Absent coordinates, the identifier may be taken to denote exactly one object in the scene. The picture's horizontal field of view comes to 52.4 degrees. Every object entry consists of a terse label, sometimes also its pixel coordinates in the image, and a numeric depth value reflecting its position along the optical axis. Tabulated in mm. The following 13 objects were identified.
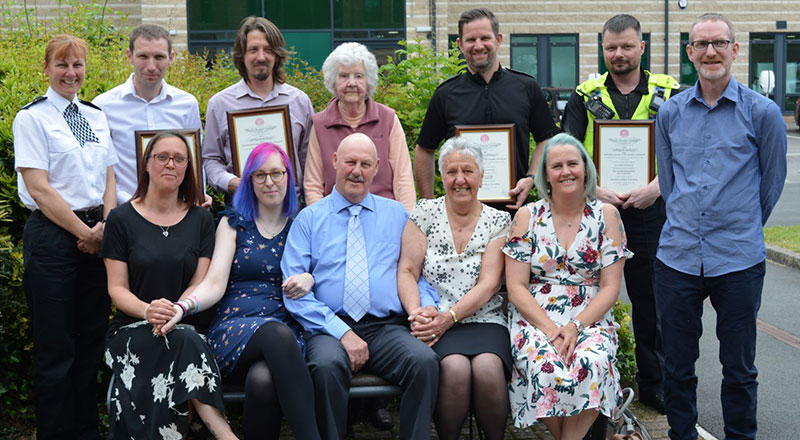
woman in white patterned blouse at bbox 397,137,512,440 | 4445
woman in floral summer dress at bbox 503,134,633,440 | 4297
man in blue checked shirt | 4348
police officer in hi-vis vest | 5156
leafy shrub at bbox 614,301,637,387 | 5715
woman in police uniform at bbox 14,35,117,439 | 4449
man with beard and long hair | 5207
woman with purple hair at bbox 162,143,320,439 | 4098
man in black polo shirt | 5340
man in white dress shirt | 5012
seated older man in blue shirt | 4172
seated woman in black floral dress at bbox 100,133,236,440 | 4152
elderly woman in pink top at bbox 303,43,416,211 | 5121
